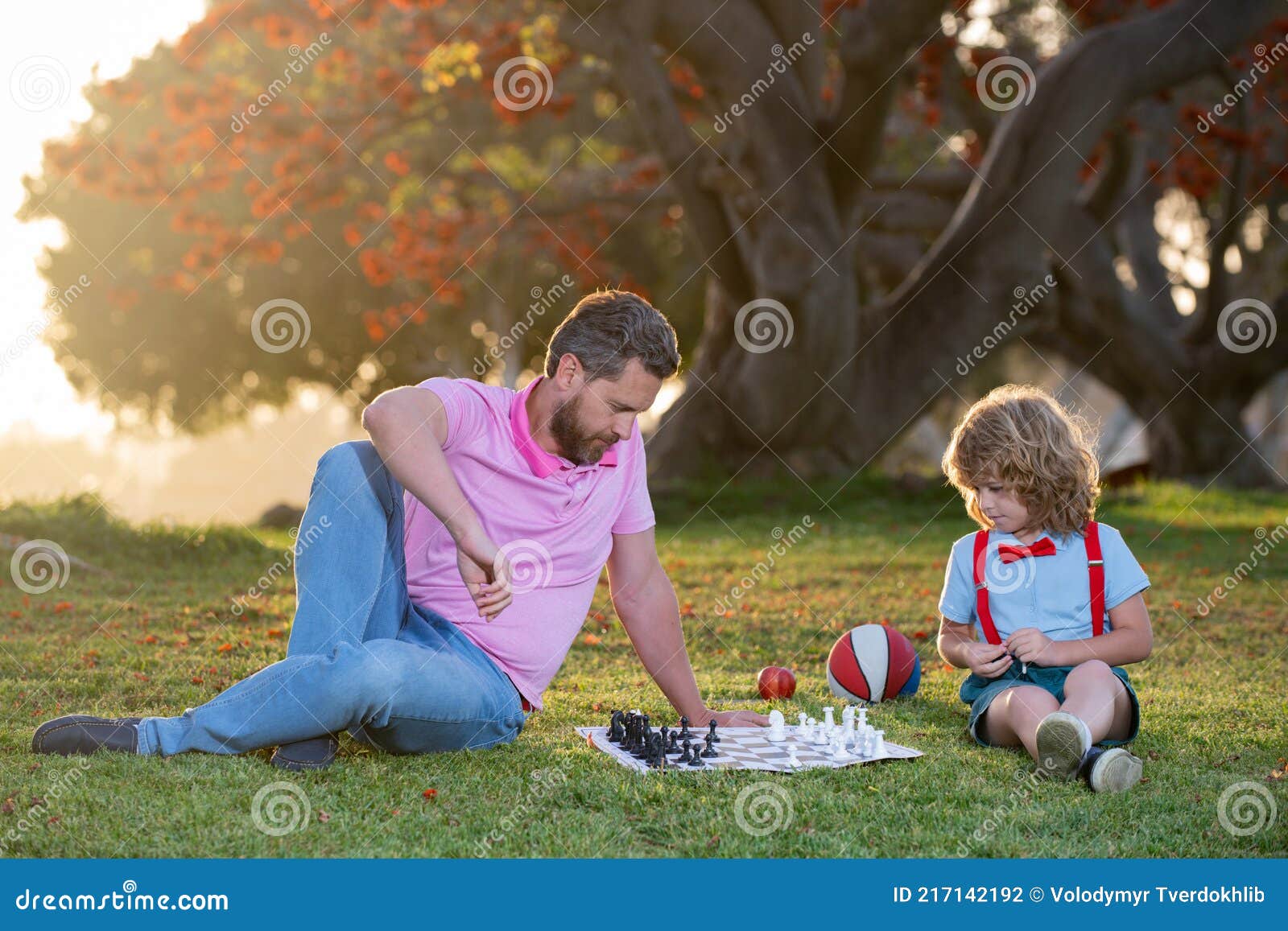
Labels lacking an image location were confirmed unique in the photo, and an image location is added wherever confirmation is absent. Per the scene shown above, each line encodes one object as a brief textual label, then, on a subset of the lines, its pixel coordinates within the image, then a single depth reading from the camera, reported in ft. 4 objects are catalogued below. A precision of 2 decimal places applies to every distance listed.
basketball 16.79
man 11.91
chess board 12.66
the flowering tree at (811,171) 43.47
